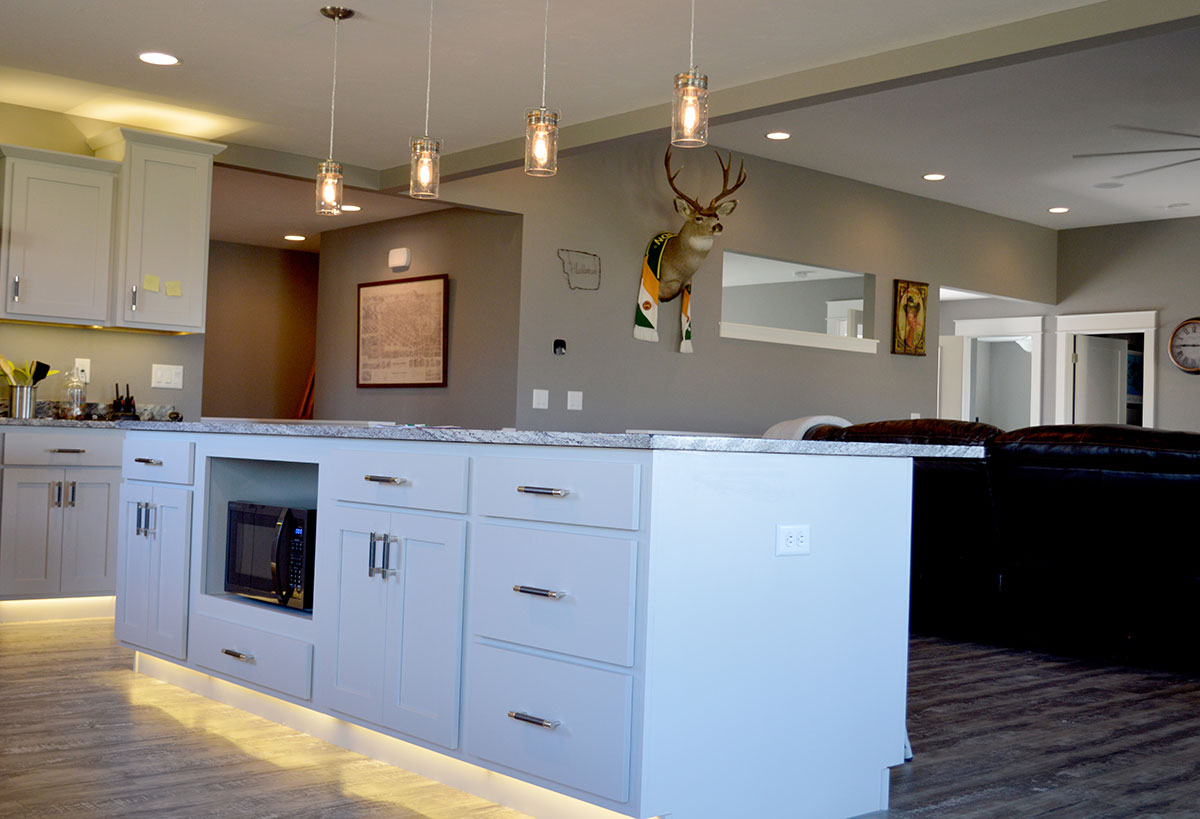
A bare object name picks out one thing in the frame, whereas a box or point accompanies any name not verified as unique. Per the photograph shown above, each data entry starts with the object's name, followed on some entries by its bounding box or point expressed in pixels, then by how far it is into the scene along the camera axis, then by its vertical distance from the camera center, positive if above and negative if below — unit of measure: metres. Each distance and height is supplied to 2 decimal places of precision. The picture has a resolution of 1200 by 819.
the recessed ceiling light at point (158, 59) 4.85 +1.47
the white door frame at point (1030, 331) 10.49 +1.00
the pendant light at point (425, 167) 3.73 +0.81
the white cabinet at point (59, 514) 5.13 -0.49
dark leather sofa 4.25 -0.38
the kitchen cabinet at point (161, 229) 5.77 +0.91
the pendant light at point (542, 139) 3.37 +0.82
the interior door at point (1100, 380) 10.30 +0.56
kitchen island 2.31 -0.43
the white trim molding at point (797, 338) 7.56 +0.64
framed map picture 7.32 +0.56
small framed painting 8.66 +0.88
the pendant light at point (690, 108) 3.16 +0.87
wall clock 9.37 +0.81
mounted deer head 6.92 +1.13
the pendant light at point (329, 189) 3.86 +0.75
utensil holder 5.58 +0.01
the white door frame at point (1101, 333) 9.66 +0.92
